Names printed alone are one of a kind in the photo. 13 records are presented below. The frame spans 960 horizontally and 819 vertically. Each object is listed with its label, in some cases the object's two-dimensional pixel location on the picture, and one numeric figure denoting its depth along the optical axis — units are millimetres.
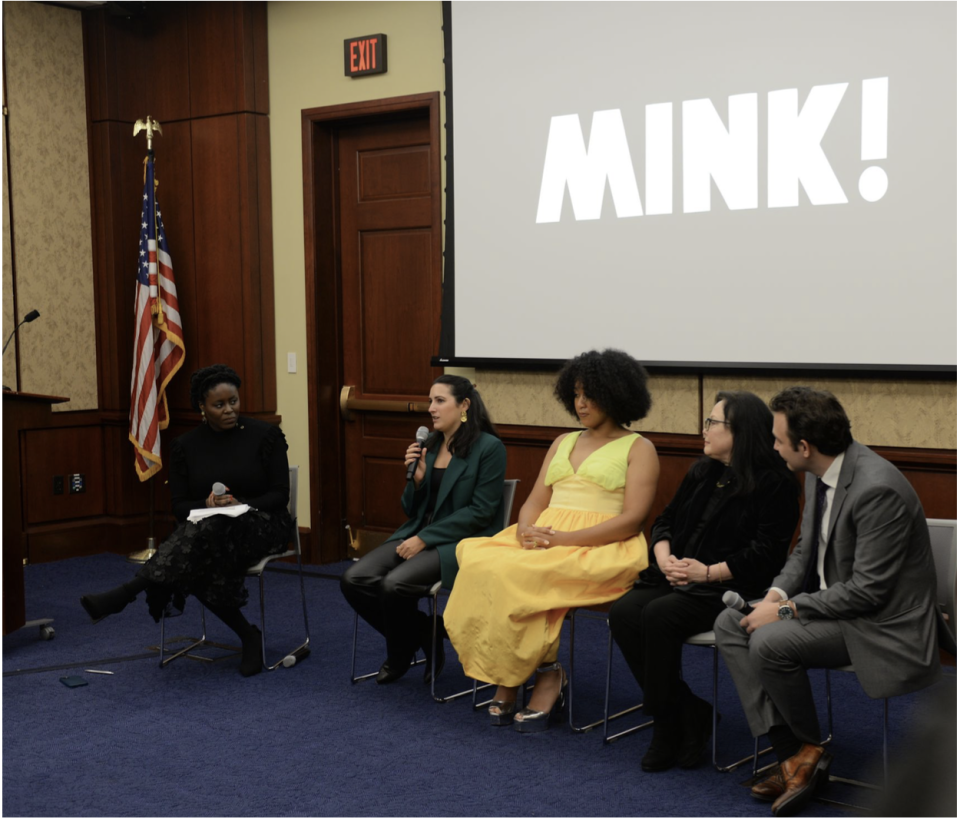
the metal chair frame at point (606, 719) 3532
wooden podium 4645
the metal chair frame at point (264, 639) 4367
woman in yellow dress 3588
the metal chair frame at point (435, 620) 3985
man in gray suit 2920
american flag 6344
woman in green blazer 4055
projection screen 4184
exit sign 5805
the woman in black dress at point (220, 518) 4215
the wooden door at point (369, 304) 5953
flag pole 6387
